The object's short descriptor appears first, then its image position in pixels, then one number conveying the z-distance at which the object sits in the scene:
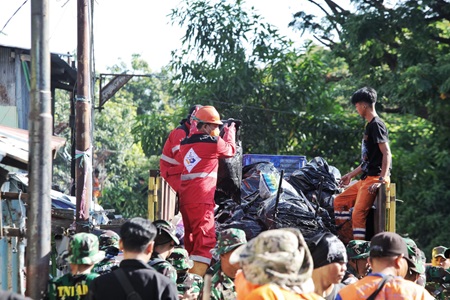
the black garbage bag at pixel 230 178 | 16.41
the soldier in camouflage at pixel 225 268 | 9.53
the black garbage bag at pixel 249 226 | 15.54
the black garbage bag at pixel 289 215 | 15.35
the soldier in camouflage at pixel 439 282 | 14.70
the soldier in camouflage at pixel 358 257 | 12.15
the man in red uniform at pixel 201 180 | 14.48
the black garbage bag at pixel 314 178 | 17.43
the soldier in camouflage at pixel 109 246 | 12.17
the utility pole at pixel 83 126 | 15.60
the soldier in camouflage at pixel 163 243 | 10.43
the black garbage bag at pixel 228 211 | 16.44
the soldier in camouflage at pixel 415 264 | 10.26
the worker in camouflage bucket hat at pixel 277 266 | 6.96
